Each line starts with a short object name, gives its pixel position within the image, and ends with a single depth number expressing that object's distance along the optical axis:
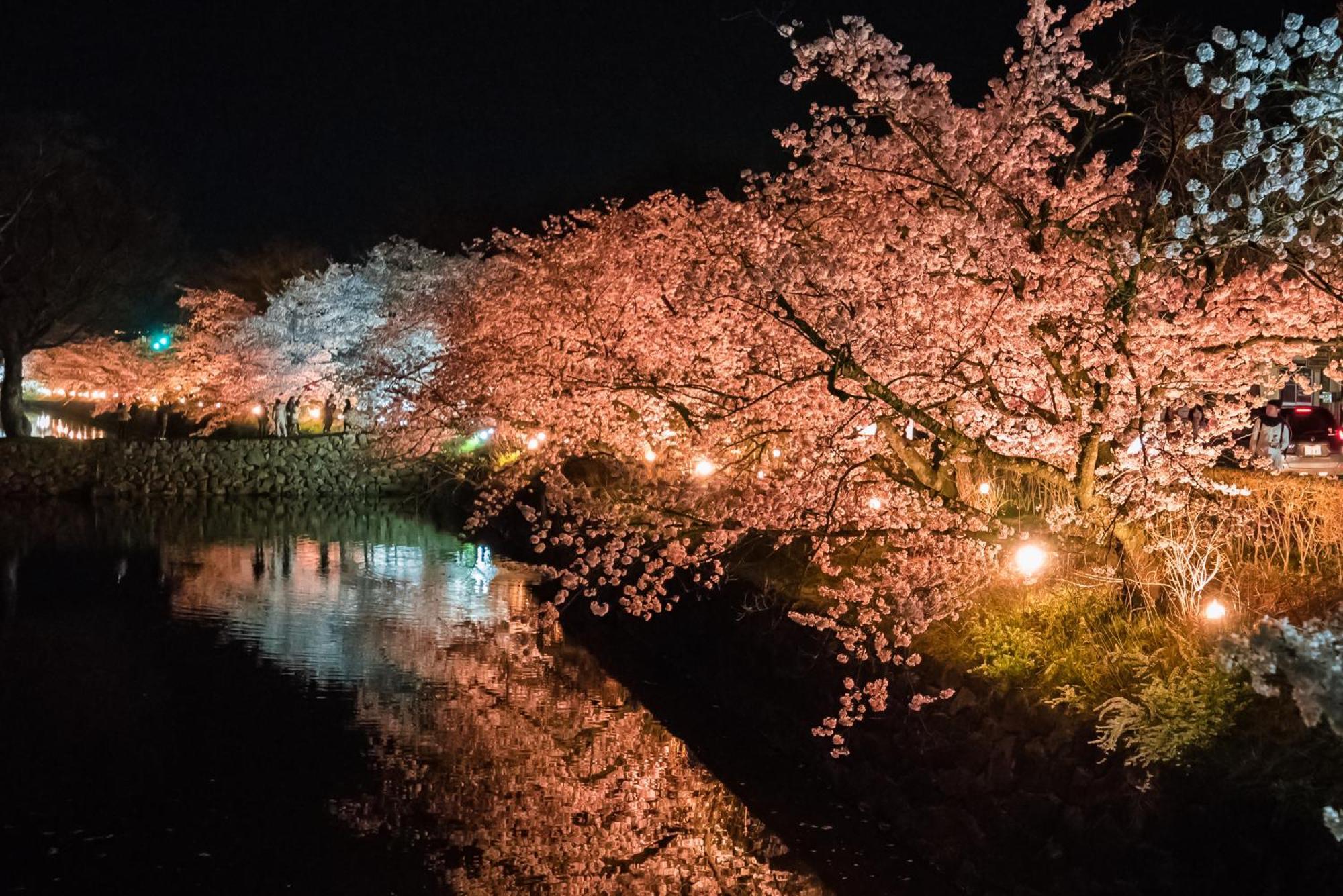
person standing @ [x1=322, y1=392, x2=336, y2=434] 41.65
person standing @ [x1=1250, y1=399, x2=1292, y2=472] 16.86
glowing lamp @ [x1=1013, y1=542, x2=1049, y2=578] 9.75
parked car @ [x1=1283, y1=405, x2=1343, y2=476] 21.00
